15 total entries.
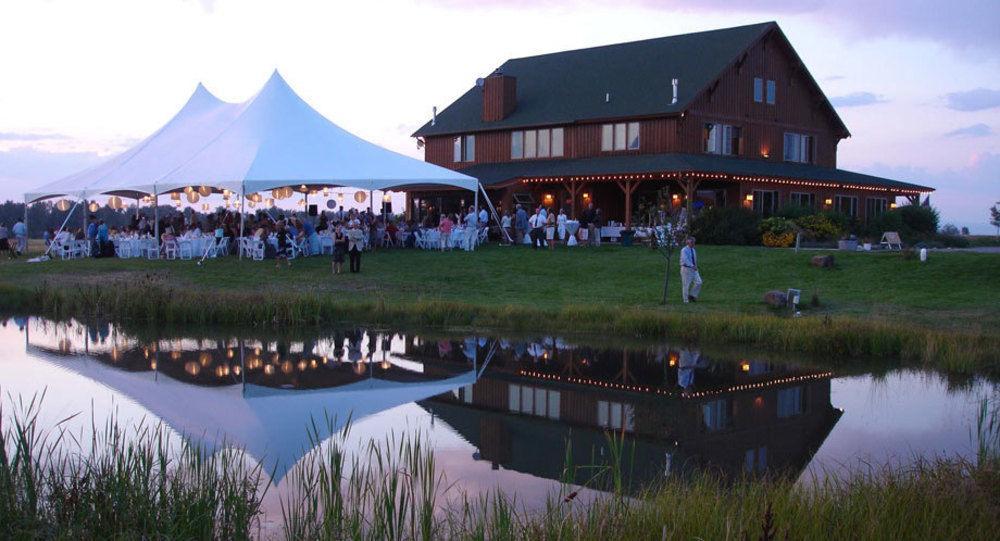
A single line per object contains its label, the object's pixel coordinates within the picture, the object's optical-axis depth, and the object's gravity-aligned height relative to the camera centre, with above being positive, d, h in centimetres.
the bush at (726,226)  2966 +23
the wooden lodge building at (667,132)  3416 +357
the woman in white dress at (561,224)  3052 +27
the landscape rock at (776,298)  1822 -111
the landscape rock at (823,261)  2255 -56
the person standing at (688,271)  1895 -67
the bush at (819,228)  3006 +20
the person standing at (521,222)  3162 +33
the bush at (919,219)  3341 +53
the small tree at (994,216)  4662 +91
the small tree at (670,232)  1880 +3
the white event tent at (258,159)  2622 +190
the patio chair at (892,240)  2636 -11
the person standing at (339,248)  2401 -37
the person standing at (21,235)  3262 -18
